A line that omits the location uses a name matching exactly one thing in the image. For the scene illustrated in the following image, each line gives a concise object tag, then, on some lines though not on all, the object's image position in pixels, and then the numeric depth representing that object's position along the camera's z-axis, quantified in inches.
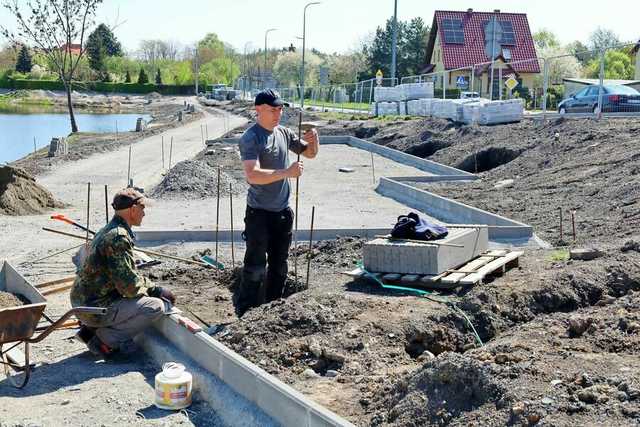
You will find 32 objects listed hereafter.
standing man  270.2
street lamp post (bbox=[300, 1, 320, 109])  2062.0
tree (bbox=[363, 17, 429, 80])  2886.3
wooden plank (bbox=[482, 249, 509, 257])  340.2
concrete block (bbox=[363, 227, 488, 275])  306.5
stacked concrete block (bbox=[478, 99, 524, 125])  971.9
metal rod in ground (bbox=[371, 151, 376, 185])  761.6
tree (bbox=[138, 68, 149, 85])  4370.1
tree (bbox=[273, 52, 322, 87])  4207.7
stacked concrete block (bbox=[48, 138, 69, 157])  1013.2
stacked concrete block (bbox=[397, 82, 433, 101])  1470.2
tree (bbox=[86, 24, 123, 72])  3715.6
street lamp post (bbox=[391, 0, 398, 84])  1669.4
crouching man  247.1
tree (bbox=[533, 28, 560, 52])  3922.0
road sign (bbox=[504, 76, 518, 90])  1066.8
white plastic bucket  217.6
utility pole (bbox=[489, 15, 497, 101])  914.1
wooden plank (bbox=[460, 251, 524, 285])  297.9
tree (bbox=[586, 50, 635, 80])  2769.7
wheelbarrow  224.2
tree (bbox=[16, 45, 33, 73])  4212.6
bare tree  1657.2
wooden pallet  300.5
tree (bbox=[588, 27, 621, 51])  4128.9
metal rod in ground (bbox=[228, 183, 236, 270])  373.7
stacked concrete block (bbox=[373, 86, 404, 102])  1547.7
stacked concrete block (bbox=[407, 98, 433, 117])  1309.1
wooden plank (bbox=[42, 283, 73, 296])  335.1
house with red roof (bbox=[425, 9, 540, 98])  2454.5
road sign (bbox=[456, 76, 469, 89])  1509.5
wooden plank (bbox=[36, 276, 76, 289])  343.8
